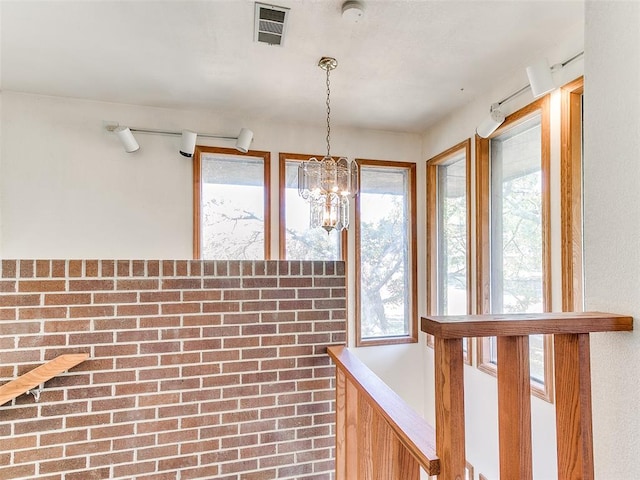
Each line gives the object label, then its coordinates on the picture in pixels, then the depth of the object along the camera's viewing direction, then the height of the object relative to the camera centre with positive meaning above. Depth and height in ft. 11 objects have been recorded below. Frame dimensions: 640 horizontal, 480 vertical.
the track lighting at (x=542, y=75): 6.87 +3.34
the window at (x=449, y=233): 10.36 +0.47
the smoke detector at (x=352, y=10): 6.01 +4.10
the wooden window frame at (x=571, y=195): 6.71 +0.99
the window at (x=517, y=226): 7.49 +0.51
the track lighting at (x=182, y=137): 9.64 +3.17
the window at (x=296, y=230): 11.37 +0.59
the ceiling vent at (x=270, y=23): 6.18 +4.16
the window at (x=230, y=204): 10.78 +1.39
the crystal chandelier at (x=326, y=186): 7.87 +1.41
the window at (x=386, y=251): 12.07 -0.12
